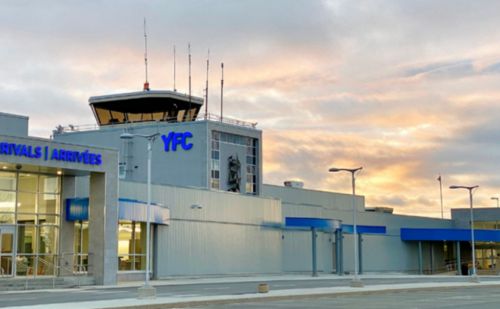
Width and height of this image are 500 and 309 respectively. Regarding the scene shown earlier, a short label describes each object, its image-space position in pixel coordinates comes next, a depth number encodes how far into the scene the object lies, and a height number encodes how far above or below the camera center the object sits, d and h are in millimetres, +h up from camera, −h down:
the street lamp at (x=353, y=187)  44781 +4359
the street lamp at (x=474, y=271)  55125 -1082
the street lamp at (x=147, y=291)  32531 -1373
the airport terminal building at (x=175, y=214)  48562 +3461
